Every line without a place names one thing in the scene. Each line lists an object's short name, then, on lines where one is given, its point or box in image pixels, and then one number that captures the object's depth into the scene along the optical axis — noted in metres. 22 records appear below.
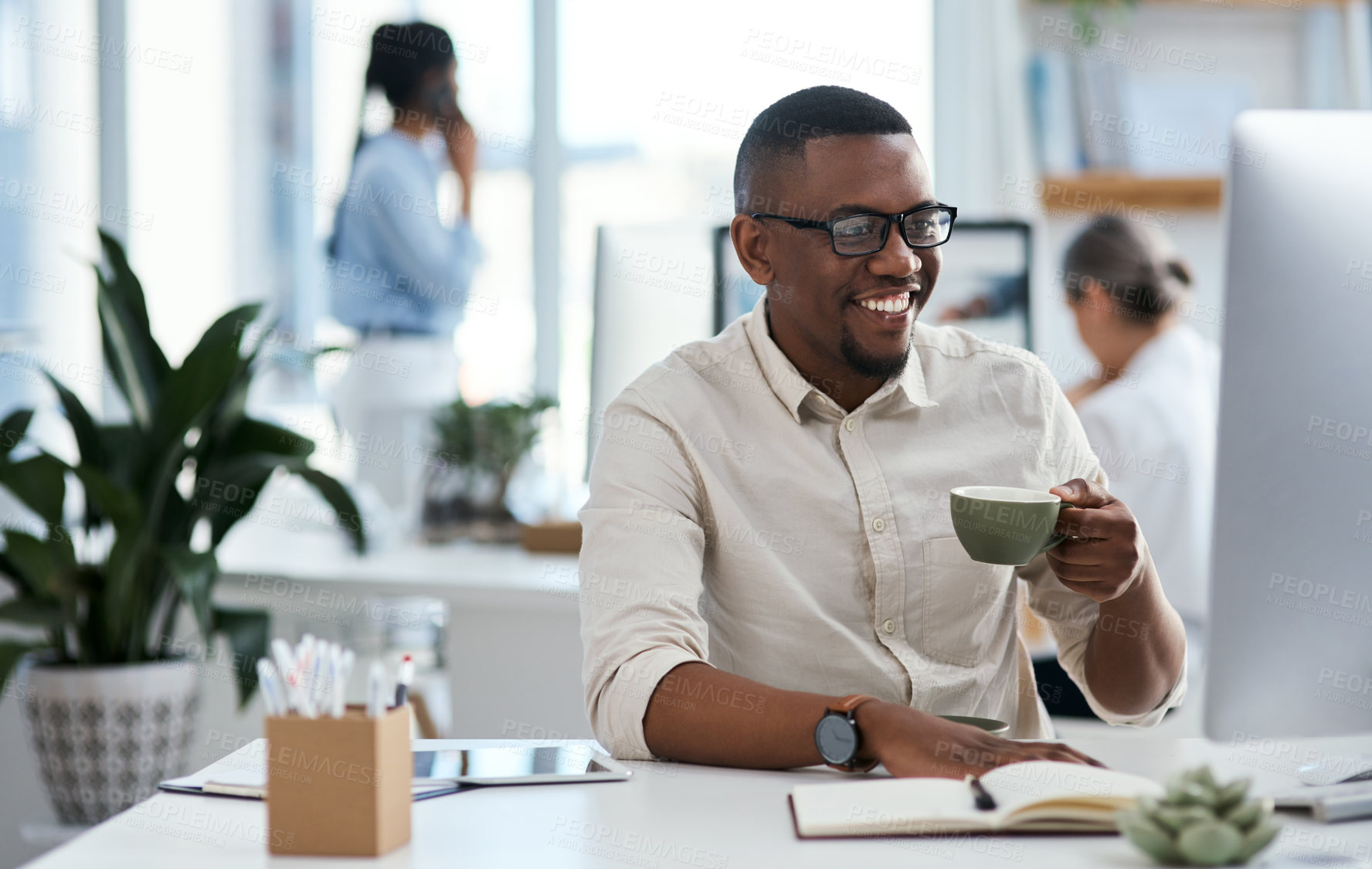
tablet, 2.55
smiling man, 2.81
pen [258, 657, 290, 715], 2.39
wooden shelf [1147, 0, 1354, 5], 5.93
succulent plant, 2.33
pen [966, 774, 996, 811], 2.43
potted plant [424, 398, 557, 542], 4.31
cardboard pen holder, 2.38
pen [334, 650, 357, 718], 2.39
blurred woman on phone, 5.16
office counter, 3.61
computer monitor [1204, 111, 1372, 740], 2.43
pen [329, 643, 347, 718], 2.39
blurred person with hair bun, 4.26
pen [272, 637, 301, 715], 2.39
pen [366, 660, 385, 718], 2.38
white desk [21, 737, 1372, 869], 2.39
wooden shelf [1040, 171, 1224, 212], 5.81
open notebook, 2.41
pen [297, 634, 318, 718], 2.39
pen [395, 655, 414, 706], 2.43
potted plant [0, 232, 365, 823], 3.79
